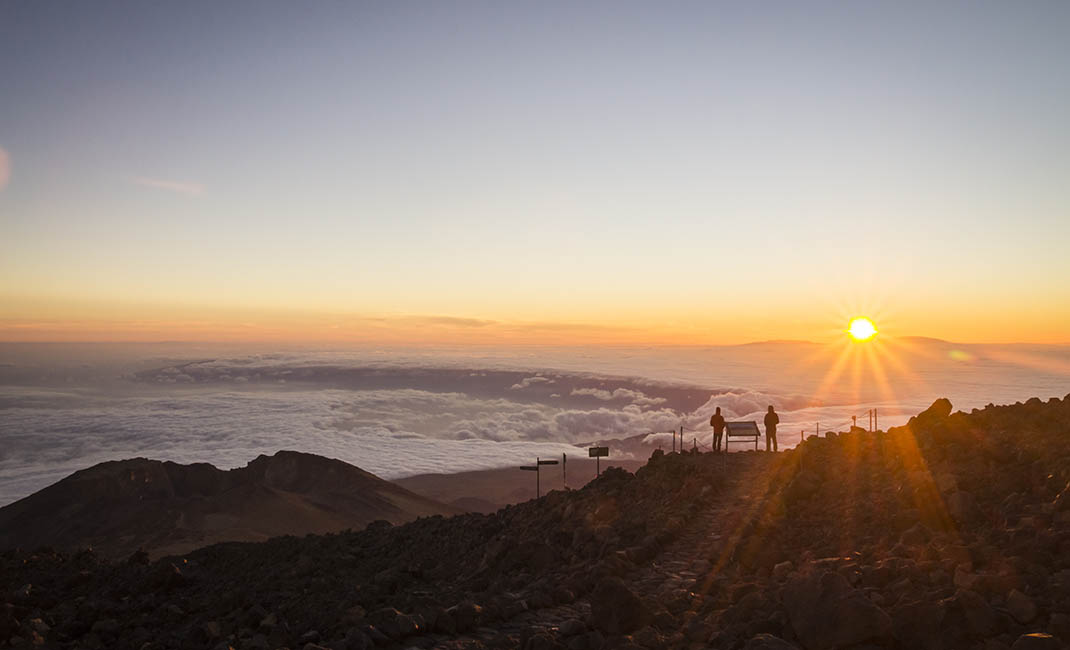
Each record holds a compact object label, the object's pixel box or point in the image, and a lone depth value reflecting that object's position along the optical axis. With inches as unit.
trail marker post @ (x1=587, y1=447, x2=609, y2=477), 792.6
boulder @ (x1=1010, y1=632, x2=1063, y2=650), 227.8
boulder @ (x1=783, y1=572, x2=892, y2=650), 268.4
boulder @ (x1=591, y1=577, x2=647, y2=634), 339.6
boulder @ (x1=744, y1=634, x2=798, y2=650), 263.3
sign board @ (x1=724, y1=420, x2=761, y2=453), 810.8
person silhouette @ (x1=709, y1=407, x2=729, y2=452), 861.7
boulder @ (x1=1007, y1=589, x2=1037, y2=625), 257.0
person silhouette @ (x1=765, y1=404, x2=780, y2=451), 892.6
